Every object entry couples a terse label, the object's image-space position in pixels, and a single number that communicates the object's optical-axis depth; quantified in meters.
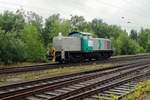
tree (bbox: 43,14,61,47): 27.03
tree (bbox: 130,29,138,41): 55.69
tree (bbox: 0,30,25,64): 18.32
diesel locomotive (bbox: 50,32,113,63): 19.37
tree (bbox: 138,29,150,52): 47.42
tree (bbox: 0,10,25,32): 22.59
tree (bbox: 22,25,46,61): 21.75
